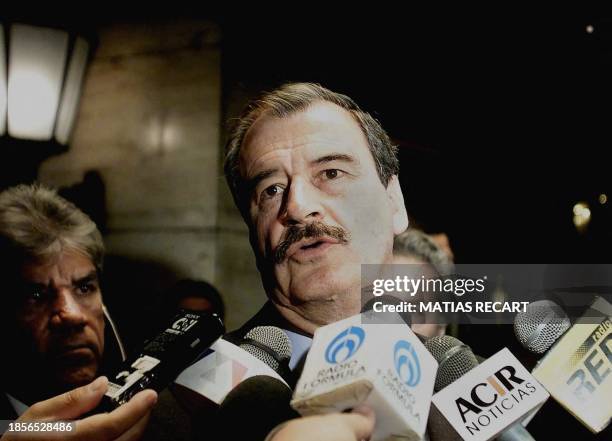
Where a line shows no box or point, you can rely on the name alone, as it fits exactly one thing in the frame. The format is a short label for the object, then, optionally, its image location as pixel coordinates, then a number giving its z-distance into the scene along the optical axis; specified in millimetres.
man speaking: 958
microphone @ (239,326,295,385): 854
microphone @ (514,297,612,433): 804
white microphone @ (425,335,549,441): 748
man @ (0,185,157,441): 1256
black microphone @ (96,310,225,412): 742
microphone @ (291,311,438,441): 563
